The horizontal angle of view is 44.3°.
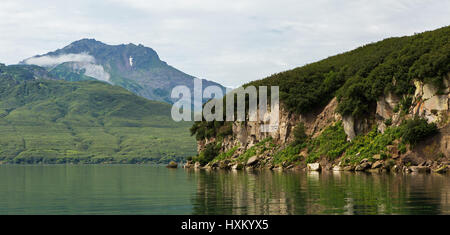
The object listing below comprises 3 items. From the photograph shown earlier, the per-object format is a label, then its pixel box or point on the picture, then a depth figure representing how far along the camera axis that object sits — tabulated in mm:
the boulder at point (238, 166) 126625
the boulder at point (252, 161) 129250
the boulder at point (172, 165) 167375
